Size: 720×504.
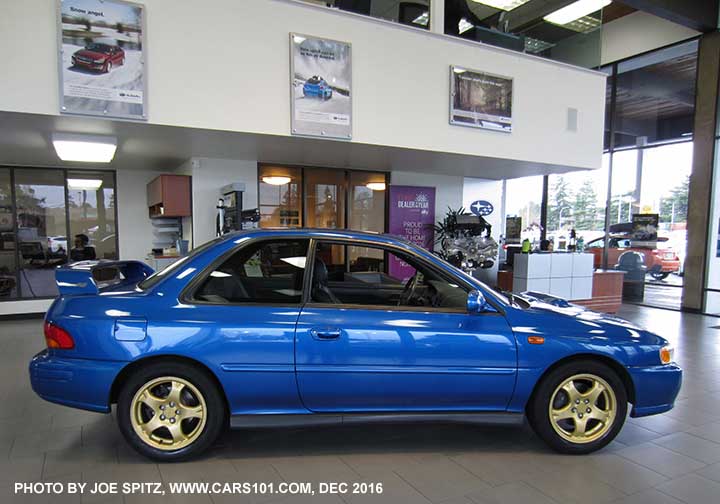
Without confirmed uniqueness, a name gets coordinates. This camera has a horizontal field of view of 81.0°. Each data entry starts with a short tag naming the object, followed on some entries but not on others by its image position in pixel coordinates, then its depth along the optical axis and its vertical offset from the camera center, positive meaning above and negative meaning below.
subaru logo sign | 9.41 +0.42
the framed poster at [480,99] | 6.09 +1.88
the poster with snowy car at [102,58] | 4.15 +1.62
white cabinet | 7.92 -0.89
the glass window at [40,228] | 7.62 -0.20
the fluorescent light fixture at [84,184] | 7.82 +0.63
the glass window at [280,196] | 7.39 +0.46
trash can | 10.34 -1.11
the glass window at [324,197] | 7.84 +0.48
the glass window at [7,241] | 7.50 -0.44
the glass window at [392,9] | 5.58 +2.96
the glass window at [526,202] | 12.12 +0.74
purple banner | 8.46 +0.19
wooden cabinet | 6.39 +0.39
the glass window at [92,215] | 7.85 +0.06
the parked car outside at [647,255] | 10.06 -0.63
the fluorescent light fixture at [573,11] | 7.50 +3.92
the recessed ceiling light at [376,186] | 8.41 +0.77
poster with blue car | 5.10 +1.68
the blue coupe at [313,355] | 2.51 -0.81
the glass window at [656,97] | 9.23 +3.13
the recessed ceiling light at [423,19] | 6.03 +2.96
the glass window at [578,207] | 10.68 +0.57
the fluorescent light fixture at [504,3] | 7.01 +3.77
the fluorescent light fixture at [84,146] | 5.09 +0.91
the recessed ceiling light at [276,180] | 7.40 +0.75
